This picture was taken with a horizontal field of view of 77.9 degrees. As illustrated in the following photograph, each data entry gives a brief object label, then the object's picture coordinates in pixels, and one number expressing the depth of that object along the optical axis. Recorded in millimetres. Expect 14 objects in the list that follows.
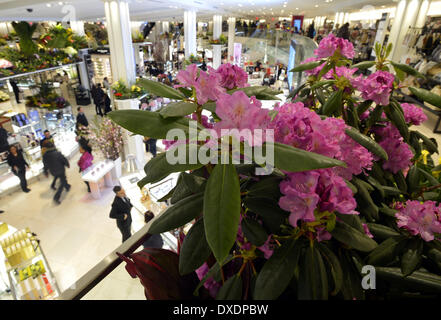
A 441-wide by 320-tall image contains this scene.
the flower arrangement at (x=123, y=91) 7008
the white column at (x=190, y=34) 12551
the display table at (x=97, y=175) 6215
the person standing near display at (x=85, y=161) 6508
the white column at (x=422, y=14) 6739
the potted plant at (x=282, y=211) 516
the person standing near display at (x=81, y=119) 7989
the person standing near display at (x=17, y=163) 6148
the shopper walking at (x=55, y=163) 6121
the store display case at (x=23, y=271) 3523
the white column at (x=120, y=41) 6715
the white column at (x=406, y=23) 6875
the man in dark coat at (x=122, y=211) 4578
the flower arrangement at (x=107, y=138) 6570
